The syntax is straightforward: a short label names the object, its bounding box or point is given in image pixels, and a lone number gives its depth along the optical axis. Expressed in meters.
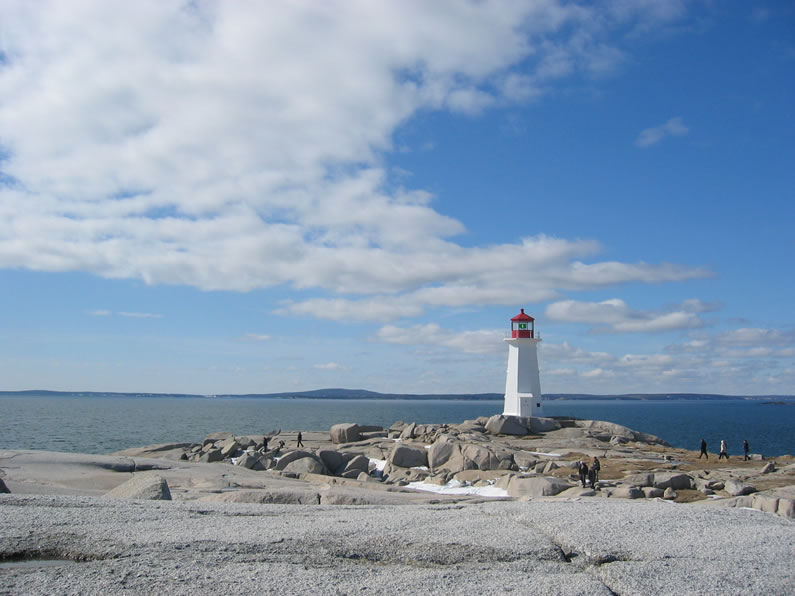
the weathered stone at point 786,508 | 12.87
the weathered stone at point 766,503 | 13.48
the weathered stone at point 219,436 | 41.90
